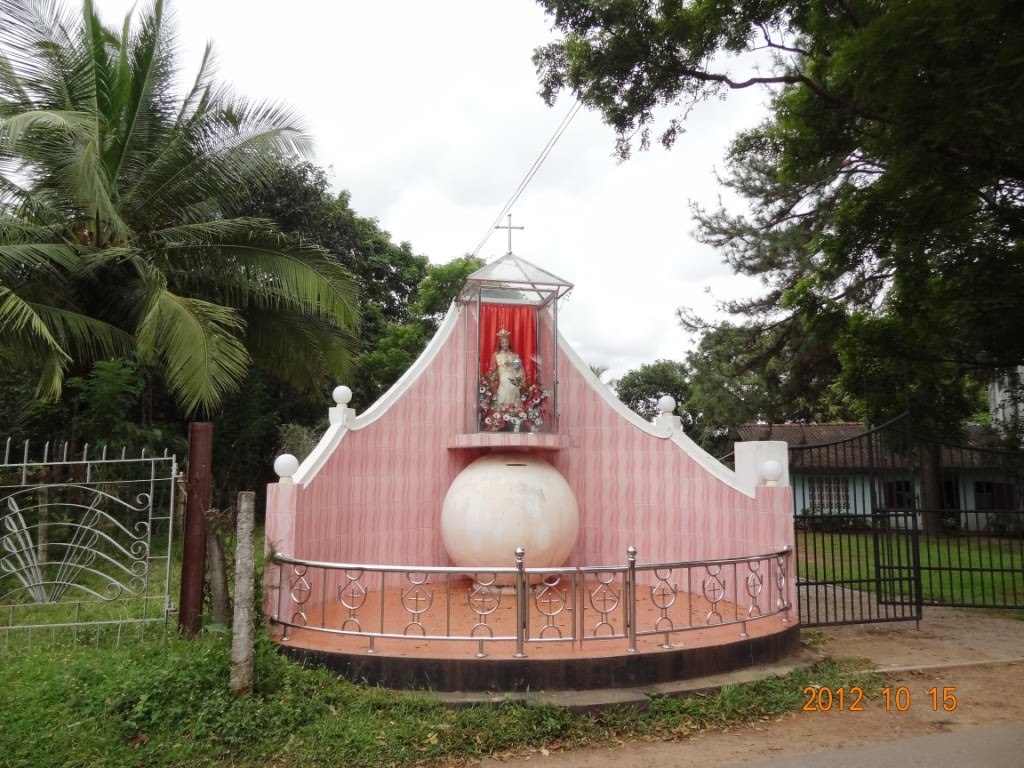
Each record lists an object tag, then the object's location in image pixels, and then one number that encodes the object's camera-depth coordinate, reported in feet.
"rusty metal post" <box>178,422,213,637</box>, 19.49
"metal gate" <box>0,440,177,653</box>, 20.17
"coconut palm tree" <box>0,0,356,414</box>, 29.01
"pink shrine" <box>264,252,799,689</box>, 21.44
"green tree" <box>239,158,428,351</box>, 58.08
